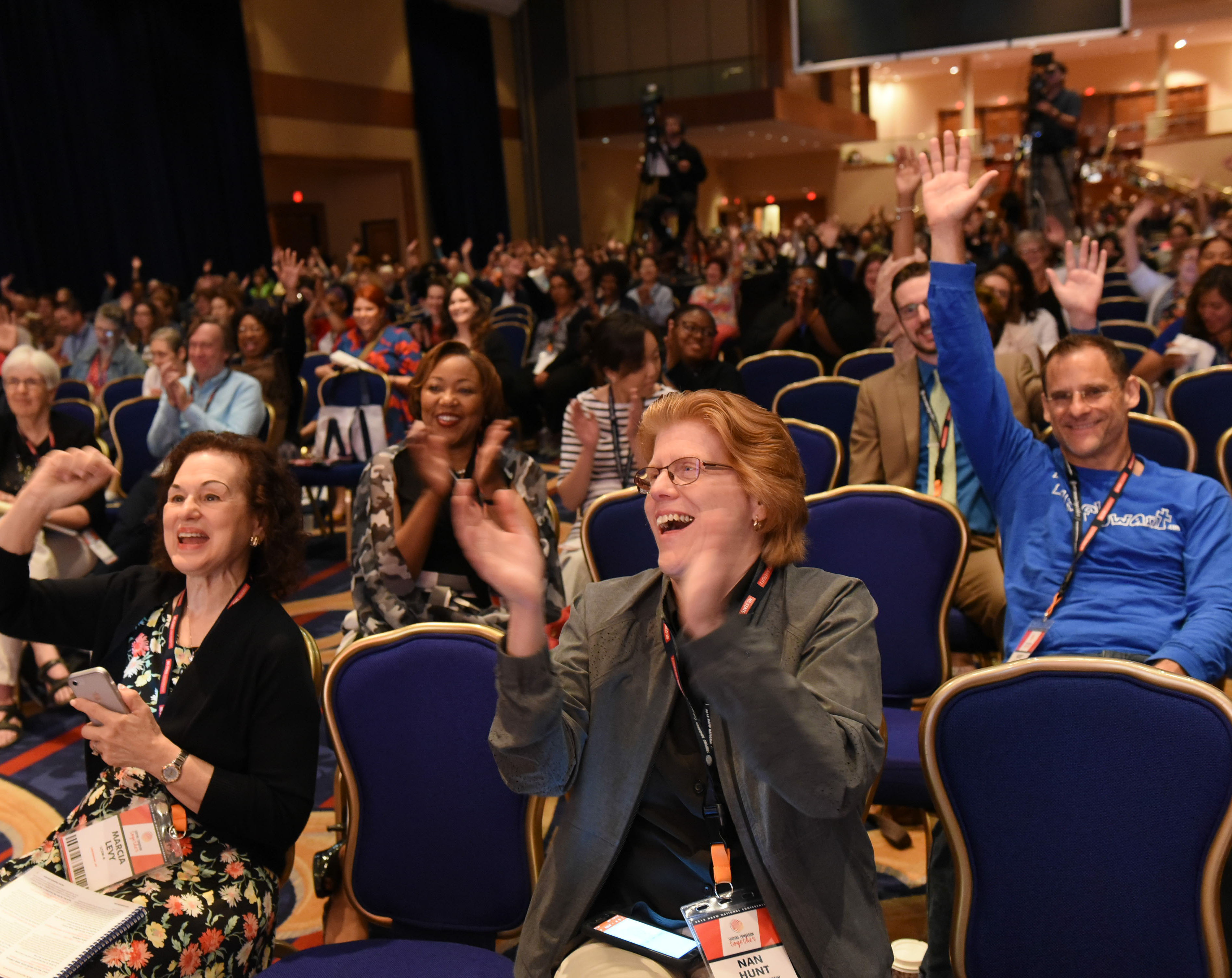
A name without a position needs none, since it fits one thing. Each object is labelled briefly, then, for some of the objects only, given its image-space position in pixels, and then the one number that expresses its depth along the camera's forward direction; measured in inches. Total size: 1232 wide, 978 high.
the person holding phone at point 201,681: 68.9
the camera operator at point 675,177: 399.2
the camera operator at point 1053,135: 320.8
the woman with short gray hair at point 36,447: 153.3
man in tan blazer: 123.0
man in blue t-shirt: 87.3
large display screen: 397.4
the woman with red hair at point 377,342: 232.2
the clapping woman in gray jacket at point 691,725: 52.1
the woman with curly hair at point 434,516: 104.7
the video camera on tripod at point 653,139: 401.4
